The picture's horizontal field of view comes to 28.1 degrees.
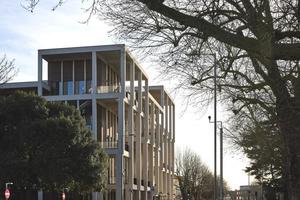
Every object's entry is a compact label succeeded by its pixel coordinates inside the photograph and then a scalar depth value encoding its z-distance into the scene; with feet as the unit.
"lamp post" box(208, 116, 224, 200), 147.43
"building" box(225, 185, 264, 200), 363.46
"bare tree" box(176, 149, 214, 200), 396.57
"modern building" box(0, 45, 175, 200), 217.97
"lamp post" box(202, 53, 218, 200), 68.25
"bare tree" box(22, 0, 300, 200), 36.63
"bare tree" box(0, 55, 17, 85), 96.60
